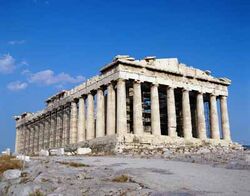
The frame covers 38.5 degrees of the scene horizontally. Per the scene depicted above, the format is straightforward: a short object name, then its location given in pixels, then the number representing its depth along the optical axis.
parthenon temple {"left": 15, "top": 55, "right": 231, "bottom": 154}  41.97
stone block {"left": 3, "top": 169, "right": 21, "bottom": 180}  17.61
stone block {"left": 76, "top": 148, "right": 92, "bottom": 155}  36.31
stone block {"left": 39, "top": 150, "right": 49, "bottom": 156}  36.75
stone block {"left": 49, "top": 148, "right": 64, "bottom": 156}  36.21
